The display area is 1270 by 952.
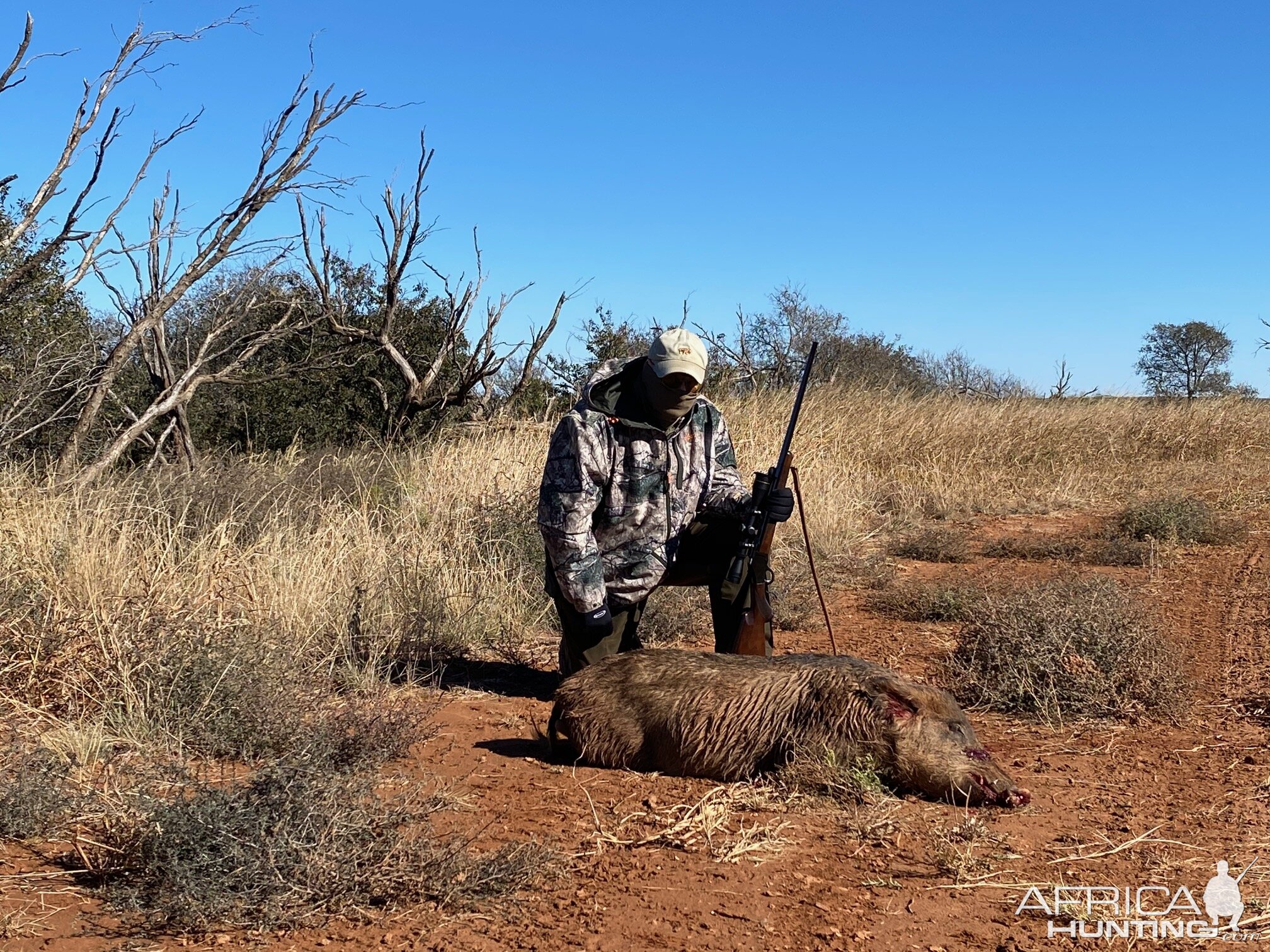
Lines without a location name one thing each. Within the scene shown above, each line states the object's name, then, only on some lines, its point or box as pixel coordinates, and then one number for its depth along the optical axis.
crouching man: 5.22
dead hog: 4.03
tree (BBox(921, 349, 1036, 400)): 18.70
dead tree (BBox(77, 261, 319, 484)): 8.53
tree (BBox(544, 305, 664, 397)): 13.20
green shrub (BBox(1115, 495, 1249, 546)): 9.56
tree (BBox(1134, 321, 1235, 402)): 40.53
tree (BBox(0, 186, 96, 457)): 7.12
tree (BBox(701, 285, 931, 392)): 14.38
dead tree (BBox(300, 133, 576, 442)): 11.89
